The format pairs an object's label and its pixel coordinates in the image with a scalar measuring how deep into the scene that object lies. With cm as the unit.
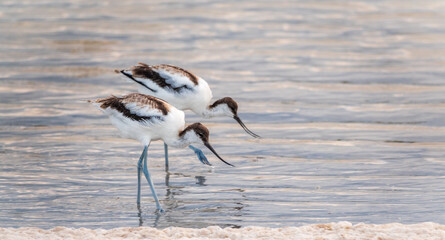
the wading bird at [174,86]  1981
